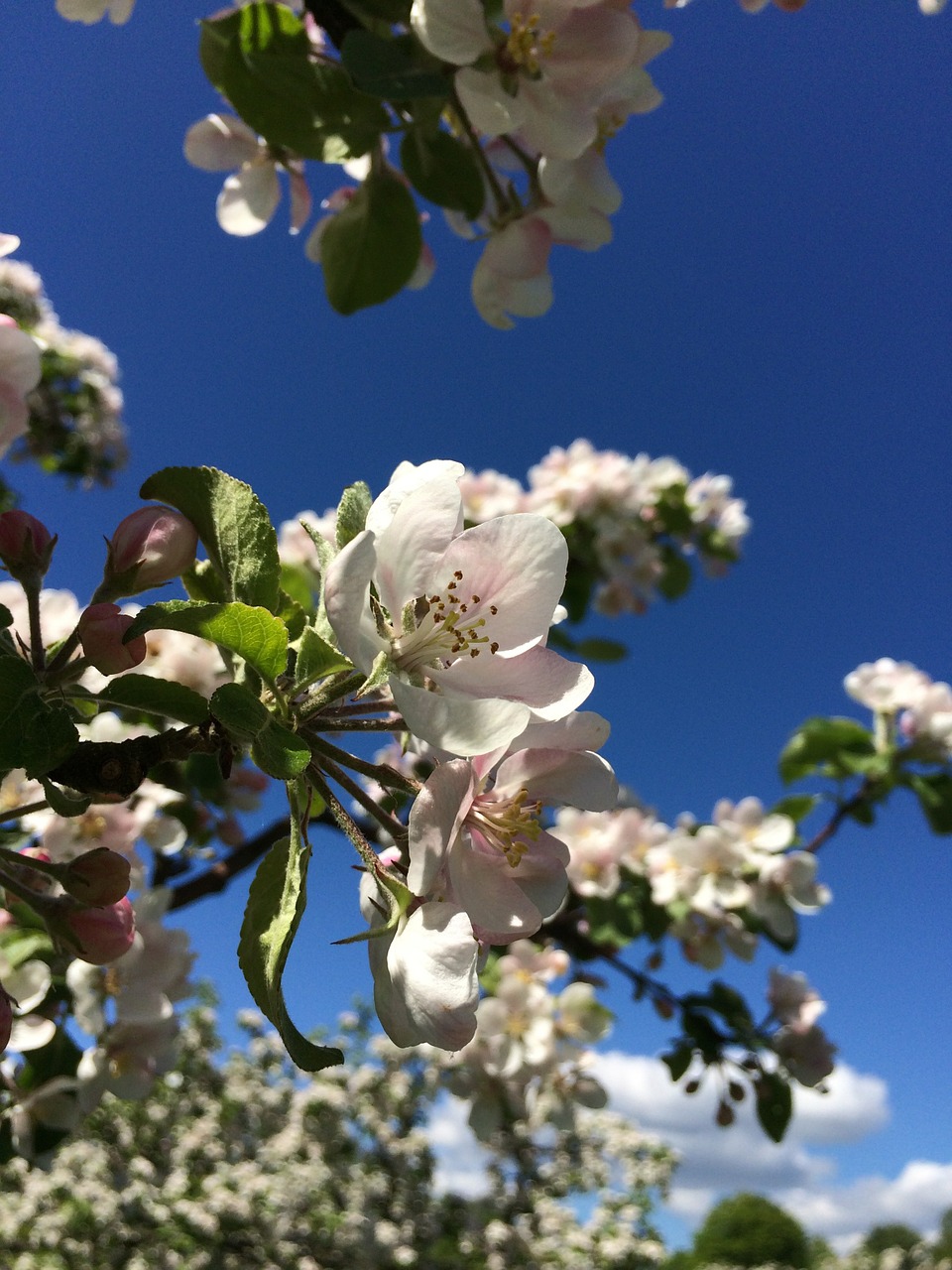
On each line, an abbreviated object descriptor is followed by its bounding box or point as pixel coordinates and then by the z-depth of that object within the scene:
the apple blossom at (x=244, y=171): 0.34
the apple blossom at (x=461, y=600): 0.15
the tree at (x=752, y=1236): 18.62
